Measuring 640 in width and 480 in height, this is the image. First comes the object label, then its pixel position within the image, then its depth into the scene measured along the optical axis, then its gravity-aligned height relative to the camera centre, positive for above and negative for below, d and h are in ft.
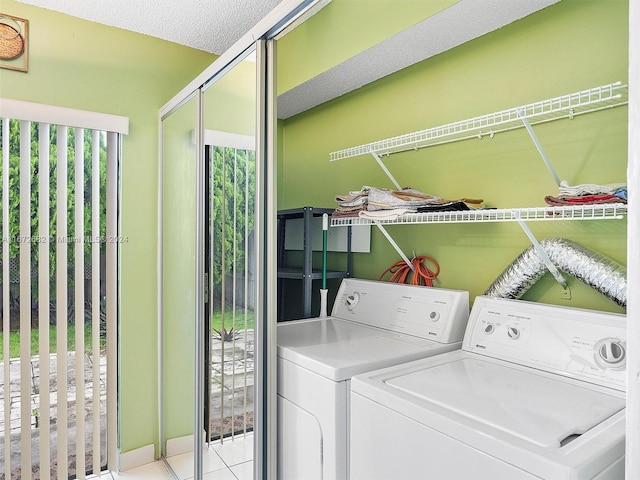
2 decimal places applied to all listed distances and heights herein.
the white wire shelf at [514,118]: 4.96 +1.60
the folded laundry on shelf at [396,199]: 6.19 +0.59
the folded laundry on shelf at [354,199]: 6.99 +0.67
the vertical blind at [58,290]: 7.61 -0.97
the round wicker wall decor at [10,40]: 7.56 +3.44
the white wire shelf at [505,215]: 4.37 +0.30
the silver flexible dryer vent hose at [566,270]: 4.81 -0.36
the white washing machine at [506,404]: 3.18 -1.47
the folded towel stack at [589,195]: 4.26 +0.46
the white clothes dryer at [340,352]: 4.73 -1.40
